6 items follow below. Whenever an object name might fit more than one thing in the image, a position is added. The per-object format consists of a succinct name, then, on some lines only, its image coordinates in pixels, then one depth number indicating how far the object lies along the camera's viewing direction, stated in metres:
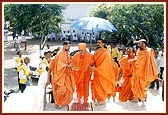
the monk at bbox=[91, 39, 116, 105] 8.59
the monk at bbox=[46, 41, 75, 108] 8.27
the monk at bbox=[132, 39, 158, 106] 8.61
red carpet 8.43
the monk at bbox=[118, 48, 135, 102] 9.11
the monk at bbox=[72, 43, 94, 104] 8.58
